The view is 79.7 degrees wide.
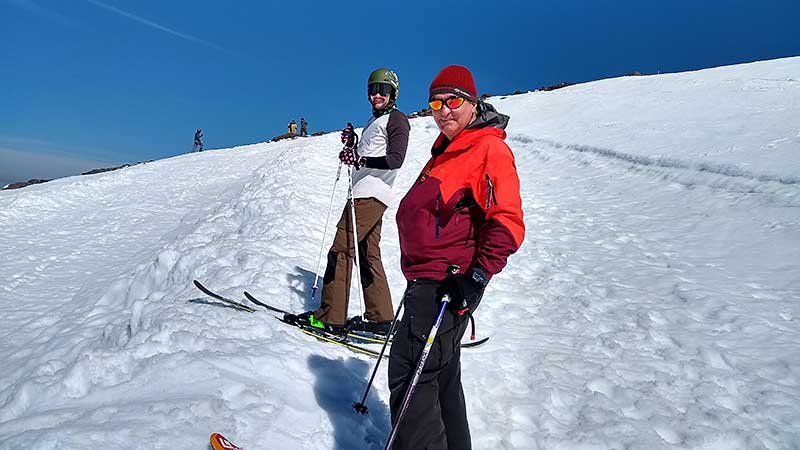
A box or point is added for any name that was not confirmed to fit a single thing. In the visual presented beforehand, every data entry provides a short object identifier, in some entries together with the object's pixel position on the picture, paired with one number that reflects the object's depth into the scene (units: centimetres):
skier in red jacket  223
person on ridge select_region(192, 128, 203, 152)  3562
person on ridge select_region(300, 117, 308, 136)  3827
